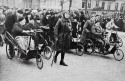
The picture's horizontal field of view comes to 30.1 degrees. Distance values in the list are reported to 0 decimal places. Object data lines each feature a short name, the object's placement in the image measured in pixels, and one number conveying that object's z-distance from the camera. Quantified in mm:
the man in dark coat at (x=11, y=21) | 8766
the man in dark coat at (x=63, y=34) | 8289
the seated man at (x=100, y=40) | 10297
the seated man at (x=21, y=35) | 8469
